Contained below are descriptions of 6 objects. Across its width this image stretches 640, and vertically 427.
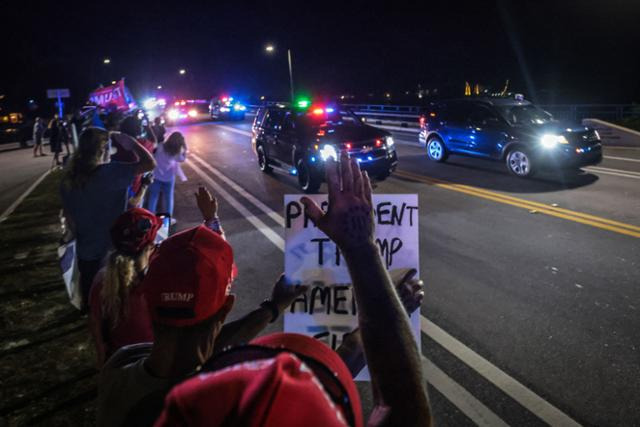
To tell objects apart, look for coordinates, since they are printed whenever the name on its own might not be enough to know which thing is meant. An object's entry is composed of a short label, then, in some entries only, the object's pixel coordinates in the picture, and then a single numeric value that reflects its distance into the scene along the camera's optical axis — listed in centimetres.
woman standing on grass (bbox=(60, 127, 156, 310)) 364
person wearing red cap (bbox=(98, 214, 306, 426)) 134
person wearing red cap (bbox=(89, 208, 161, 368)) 218
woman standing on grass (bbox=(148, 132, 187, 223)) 770
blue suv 1119
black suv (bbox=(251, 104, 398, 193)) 1110
